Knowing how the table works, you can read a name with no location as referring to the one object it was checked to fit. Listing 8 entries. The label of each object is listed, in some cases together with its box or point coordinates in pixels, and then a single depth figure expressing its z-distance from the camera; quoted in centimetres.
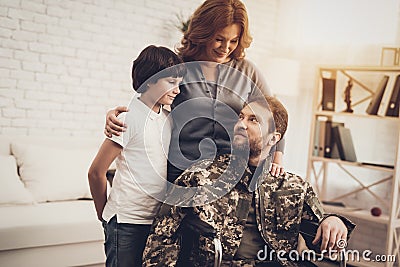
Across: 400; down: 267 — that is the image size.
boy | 182
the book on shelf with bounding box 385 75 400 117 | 350
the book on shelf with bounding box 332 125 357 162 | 378
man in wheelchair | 189
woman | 197
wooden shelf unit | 340
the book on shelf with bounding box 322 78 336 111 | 389
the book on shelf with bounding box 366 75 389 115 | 360
